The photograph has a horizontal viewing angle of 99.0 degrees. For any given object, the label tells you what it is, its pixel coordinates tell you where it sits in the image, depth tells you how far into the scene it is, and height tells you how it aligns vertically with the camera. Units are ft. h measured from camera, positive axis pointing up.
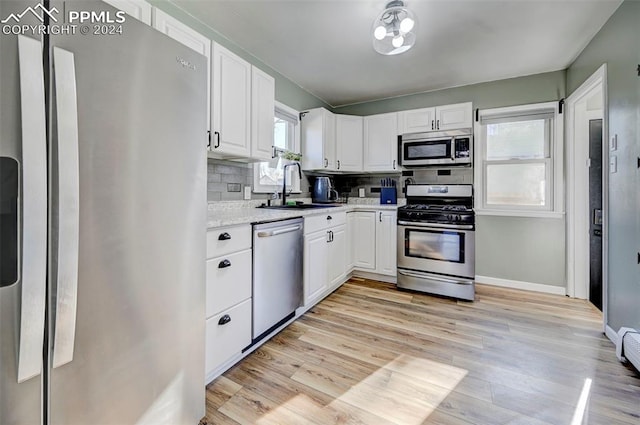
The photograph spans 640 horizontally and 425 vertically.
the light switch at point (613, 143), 6.34 +1.59
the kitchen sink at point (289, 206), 8.68 +0.16
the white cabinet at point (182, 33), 4.92 +3.44
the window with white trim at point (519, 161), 9.96 +1.92
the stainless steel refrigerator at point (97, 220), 2.18 -0.09
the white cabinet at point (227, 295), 4.88 -1.62
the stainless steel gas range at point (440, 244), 9.21 -1.20
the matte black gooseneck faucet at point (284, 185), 9.68 +0.91
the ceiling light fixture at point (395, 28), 5.86 +4.09
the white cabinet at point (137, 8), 4.31 +3.36
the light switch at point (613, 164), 6.38 +1.11
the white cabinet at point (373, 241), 10.75 -1.22
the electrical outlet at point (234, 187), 8.06 +0.71
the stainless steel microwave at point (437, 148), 10.26 +2.44
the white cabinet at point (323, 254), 7.99 -1.44
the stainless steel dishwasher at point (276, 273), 6.03 -1.51
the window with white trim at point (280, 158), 9.33 +1.99
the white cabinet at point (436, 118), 10.38 +3.65
